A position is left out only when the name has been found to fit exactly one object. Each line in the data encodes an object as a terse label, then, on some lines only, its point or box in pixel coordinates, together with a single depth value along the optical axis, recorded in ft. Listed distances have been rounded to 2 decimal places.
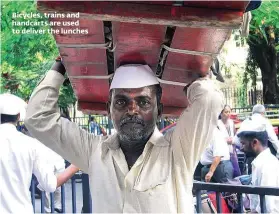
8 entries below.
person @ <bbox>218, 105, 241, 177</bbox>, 15.94
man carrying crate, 4.57
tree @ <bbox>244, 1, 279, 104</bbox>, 28.52
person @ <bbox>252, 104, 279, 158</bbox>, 17.12
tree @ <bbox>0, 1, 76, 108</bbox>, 17.17
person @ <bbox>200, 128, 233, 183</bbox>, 14.70
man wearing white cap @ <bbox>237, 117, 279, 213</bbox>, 8.13
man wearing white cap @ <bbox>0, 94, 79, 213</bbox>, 7.59
